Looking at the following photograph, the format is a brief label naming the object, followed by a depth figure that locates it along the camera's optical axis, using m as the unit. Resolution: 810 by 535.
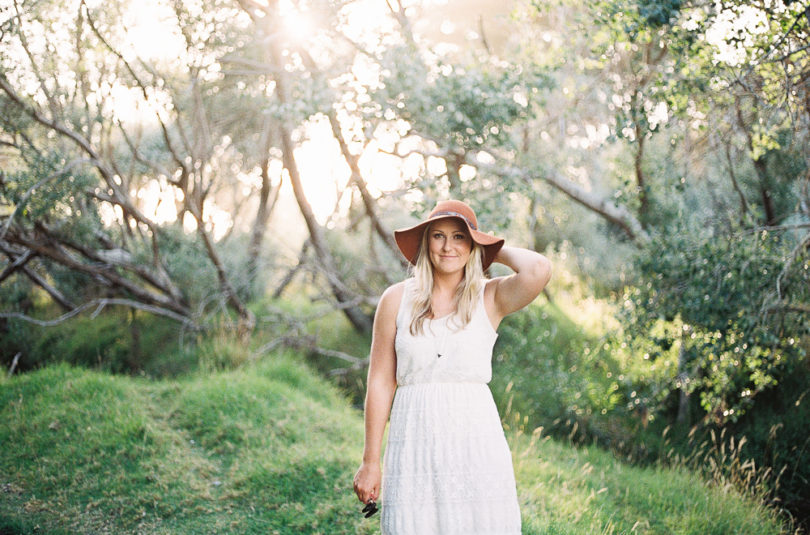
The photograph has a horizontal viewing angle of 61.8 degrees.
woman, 2.78
